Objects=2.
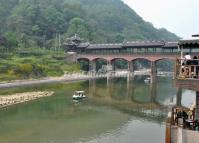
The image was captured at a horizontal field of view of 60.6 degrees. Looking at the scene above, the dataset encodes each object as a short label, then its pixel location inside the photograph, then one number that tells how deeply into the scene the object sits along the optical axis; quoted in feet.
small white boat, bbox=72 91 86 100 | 84.20
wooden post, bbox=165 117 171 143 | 25.42
